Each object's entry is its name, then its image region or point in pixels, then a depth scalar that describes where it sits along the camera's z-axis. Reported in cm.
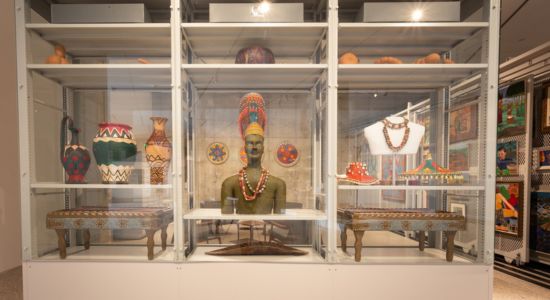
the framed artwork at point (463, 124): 179
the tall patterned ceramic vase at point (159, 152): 177
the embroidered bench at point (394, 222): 169
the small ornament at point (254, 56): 176
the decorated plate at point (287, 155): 203
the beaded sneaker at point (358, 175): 174
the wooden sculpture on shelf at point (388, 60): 178
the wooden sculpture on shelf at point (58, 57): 176
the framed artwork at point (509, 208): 299
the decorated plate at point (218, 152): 204
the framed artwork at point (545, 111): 282
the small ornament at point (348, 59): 170
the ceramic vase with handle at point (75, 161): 179
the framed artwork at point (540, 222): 285
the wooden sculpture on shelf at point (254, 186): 176
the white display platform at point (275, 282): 162
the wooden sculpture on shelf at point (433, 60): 175
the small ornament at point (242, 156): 194
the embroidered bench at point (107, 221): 172
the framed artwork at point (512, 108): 296
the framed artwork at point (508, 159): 305
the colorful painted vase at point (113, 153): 178
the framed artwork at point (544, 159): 284
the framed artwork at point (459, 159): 181
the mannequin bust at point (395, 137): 180
